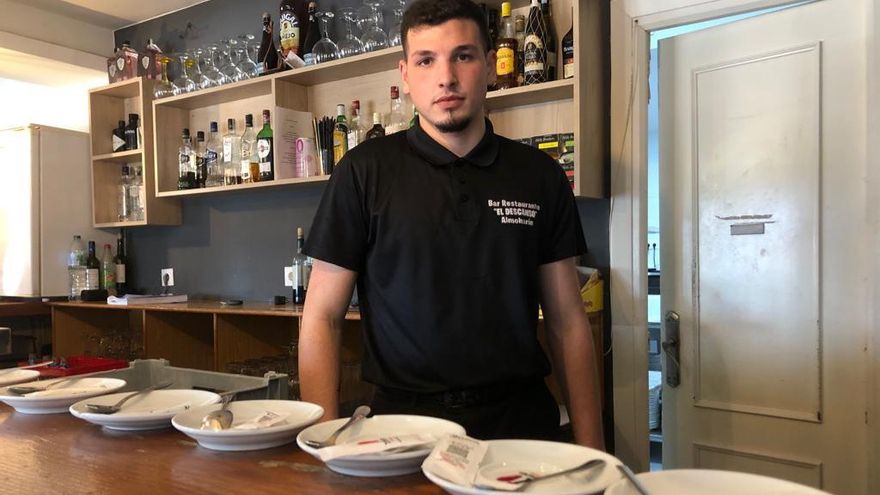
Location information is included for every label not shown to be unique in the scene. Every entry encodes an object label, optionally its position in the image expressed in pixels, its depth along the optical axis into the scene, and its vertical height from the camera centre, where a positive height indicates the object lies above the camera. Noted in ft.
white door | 6.63 -0.08
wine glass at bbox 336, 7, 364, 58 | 9.24 +2.86
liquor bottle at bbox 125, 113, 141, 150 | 12.04 +2.07
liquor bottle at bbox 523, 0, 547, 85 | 7.44 +2.06
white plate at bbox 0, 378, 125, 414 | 3.96 -0.95
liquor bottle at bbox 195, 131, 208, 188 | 10.96 +1.35
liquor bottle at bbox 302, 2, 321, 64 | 9.74 +3.14
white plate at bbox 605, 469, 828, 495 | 2.33 -0.91
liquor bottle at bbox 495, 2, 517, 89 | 7.60 +2.09
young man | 4.45 -0.15
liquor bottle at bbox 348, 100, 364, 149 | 8.90 +1.61
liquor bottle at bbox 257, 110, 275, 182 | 9.61 +1.30
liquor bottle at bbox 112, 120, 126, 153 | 12.34 +2.00
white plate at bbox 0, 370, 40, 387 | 4.74 -0.99
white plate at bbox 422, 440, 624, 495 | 2.38 -0.91
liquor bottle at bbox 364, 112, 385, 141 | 8.62 +1.46
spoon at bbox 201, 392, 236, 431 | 3.21 -0.89
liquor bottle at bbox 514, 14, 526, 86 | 7.67 +2.35
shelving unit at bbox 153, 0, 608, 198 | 7.29 +2.10
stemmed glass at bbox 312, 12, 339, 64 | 9.34 +2.76
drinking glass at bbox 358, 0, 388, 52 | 9.09 +3.05
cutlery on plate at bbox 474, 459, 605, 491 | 2.37 -0.89
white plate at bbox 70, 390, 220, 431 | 3.47 -0.94
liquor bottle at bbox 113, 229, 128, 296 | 12.54 -0.54
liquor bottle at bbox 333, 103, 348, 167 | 9.00 +1.43
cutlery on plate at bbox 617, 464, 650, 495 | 2.26 -0.86
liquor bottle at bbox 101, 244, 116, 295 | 12.56 -0.60
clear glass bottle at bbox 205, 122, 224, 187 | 10.69 +1.33
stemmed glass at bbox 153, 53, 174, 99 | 11.47 +2.83
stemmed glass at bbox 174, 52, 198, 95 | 11.24 +2.84
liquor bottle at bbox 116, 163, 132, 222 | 12.59 +0.95
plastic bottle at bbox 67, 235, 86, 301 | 12.28 -0.52
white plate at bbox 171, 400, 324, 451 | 3.05 -0.91
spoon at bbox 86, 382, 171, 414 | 3.61 -0.92
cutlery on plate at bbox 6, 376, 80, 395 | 4.27 -0.96
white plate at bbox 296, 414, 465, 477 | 2.67 -0.91
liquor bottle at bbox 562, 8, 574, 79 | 7.34 +2.09
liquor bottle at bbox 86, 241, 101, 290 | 12.24 -0.51
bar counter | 2.68 -1.02
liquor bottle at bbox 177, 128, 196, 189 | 10.90 +1.33
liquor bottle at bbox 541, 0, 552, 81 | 7.62 +2.40
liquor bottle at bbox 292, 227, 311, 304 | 9.75 -0.55
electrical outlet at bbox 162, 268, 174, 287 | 12.28 -0.64
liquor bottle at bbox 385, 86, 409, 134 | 8.64 +1.68
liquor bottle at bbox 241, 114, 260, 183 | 9.90 +1.37
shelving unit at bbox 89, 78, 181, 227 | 11.57 +1.64
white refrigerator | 12.01 +0.75
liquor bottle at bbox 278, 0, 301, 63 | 9.60 +3.15
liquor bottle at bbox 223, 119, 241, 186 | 10.44 +1.44
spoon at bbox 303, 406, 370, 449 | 2.91 -0.90
